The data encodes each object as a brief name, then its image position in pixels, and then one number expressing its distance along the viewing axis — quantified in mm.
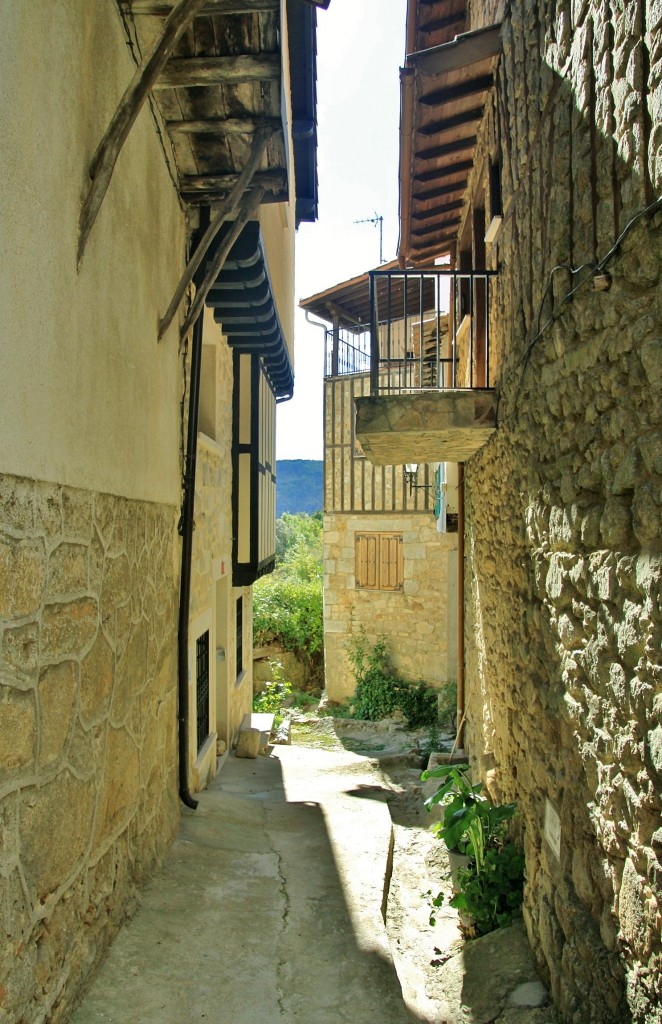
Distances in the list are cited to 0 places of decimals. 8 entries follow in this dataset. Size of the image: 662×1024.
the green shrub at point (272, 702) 12141
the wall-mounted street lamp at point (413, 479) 11741
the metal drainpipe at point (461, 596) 7387
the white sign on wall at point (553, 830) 3301
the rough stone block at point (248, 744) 8086
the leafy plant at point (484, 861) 4293
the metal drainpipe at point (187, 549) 4742
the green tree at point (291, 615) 17625
